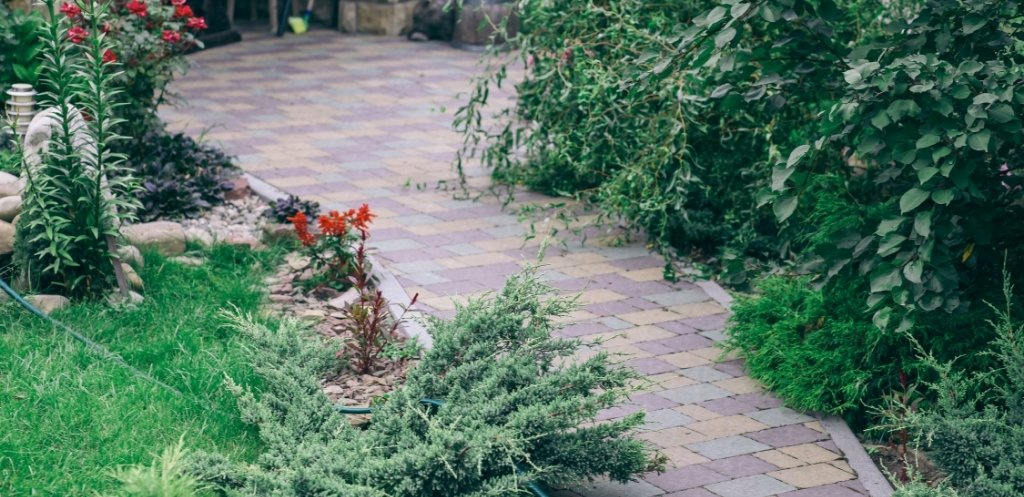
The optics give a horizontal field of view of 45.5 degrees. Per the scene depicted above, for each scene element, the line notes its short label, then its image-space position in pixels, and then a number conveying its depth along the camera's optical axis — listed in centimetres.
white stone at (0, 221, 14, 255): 598
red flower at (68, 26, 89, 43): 681
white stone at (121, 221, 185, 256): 664
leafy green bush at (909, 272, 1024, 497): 414
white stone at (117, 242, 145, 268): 623
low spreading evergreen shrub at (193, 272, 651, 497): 402
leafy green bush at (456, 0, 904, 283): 689
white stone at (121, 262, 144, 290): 607
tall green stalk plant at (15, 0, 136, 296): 567
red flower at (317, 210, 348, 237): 619
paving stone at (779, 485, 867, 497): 461
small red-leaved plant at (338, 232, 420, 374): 546
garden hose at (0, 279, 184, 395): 501
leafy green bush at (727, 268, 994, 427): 509
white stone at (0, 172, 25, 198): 621
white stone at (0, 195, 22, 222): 605
